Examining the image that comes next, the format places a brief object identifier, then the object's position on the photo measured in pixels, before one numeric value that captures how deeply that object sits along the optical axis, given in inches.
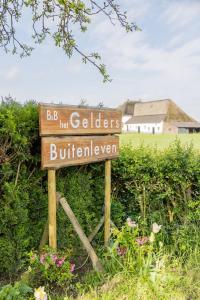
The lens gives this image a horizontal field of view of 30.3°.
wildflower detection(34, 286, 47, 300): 120.1
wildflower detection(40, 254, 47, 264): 154.5
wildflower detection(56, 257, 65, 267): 156.3
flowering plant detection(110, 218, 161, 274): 160.9
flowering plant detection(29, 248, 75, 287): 154.2
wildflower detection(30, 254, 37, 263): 153.6
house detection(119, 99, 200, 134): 2967.5
